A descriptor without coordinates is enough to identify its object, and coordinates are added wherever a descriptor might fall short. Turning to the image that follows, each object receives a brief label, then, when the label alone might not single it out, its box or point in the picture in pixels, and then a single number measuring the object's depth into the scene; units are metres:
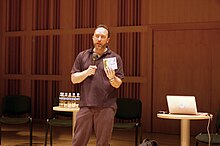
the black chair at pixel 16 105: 7.11
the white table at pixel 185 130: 4.52
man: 3.54
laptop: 4.39
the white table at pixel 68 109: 5.43
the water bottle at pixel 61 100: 5.84
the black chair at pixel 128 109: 6.41
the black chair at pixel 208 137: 4.97
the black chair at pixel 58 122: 6.24
